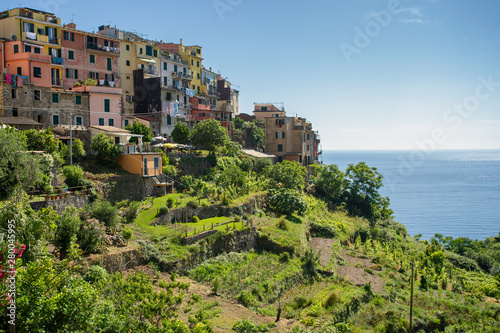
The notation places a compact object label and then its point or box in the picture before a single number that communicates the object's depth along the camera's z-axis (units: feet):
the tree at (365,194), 187.42
